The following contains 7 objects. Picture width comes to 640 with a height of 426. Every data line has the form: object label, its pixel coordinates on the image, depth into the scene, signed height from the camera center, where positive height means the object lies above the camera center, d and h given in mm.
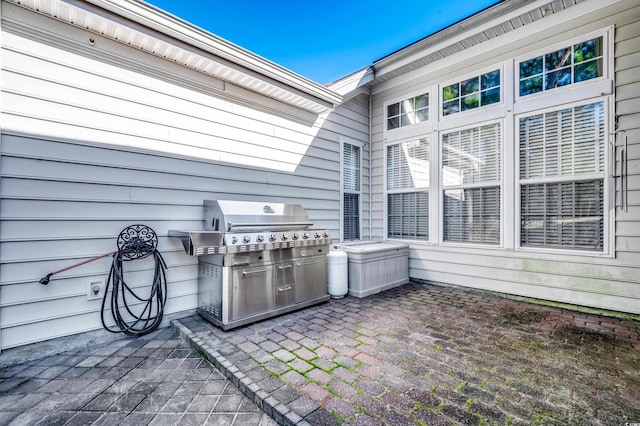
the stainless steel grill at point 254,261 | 2963 -580
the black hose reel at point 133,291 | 2766 -805
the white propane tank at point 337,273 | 4113 -903
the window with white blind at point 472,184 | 4336 +431
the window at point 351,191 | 5379 +389
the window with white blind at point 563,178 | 3557 +436
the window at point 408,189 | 5074 +398
